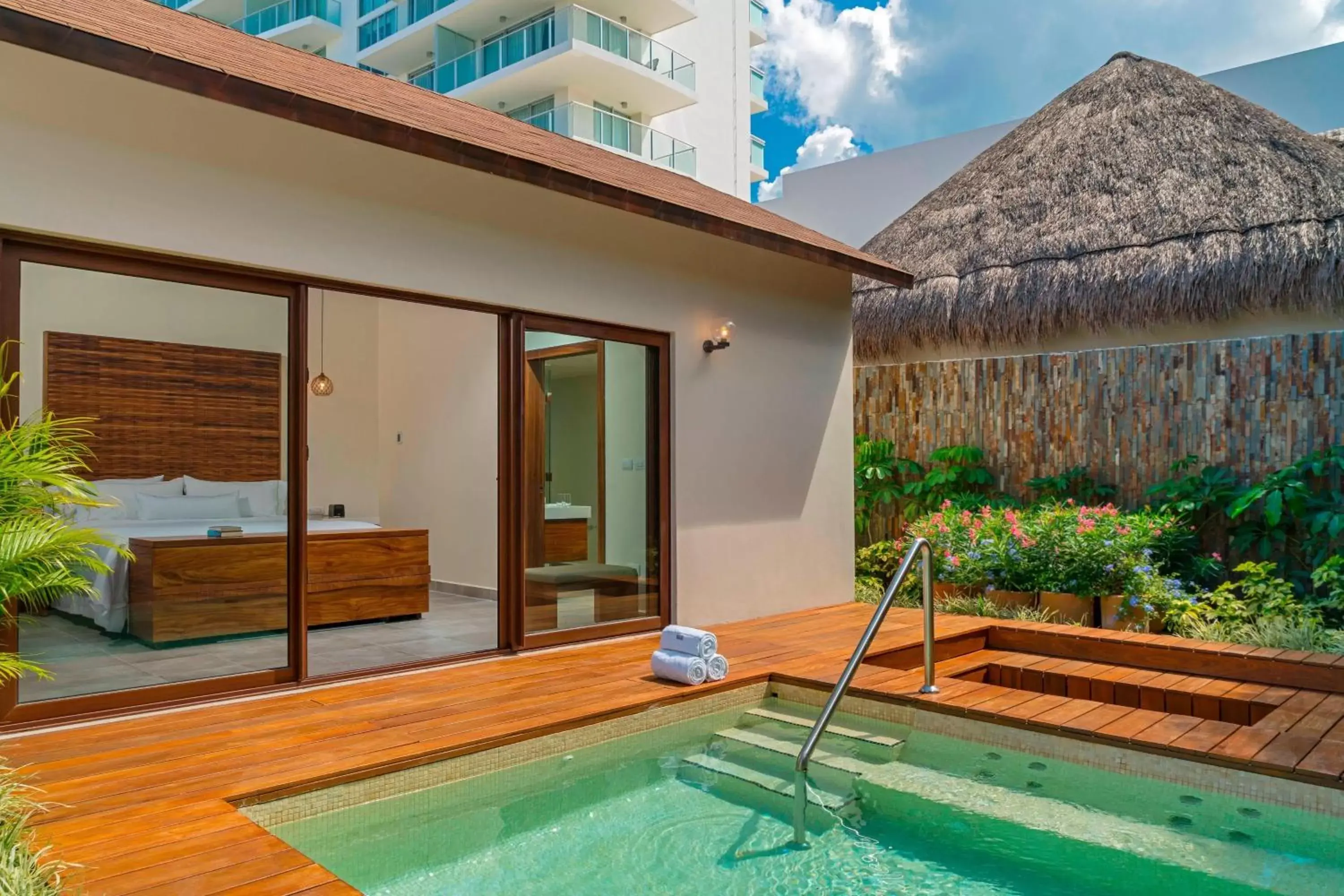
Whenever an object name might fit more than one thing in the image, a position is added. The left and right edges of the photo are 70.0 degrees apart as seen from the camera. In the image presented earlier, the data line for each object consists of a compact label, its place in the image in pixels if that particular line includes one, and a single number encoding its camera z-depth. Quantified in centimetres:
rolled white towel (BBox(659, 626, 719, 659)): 529
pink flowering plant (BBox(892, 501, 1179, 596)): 740
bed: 454
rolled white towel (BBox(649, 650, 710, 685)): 518
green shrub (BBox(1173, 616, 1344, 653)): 621
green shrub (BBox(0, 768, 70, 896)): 241
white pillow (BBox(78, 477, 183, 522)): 459
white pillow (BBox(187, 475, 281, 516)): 492
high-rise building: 2341
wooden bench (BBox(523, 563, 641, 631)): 625
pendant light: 936
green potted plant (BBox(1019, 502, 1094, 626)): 743
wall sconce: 731
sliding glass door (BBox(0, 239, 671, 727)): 439
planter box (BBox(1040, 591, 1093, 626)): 739
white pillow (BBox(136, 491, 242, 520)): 475
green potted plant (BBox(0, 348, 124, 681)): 303
